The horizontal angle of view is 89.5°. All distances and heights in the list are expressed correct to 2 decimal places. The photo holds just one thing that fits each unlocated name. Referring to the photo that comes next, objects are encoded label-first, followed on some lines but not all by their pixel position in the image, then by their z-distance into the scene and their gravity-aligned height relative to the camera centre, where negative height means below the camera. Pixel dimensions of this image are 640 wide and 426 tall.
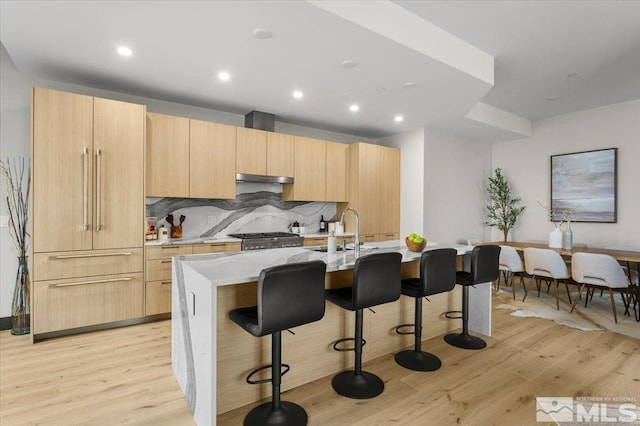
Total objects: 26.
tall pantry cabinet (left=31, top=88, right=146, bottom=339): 3.10 -0.01
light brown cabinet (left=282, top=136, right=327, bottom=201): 4.98 +0.61
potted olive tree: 6.27 +0.14
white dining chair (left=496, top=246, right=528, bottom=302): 4.70 -0.73
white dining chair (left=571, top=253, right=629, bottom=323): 3.74 -0.71
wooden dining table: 3.86 -0.53
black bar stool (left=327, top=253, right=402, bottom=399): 2.18 -0.61
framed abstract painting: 5.18 +0.46
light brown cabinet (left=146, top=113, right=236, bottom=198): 3.82 +0.66
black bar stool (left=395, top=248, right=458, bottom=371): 2.56 -0.62
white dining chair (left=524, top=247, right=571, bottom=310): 4.26 -0.72
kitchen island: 1.85 -0.89
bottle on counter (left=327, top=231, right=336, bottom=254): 2.78 -0.29
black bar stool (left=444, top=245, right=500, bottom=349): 2.94 -0.61
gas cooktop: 4.22 -0.40
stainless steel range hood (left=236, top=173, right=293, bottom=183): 4.48 +0.47
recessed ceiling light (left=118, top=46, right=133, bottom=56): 2.86 +1.43
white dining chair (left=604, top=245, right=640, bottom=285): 4.68 -0.55
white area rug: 3.66 -1.28
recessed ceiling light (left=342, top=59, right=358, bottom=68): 3.08 +1.43
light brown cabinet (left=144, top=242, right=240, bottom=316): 3.59 -0.75
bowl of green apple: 2.97 -0.29
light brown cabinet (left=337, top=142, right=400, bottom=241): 5.35 +0.38
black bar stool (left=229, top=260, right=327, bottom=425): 1.74 -0.57
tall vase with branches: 3.29 -0.18
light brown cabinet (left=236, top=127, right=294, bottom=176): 4.45 +0.83
